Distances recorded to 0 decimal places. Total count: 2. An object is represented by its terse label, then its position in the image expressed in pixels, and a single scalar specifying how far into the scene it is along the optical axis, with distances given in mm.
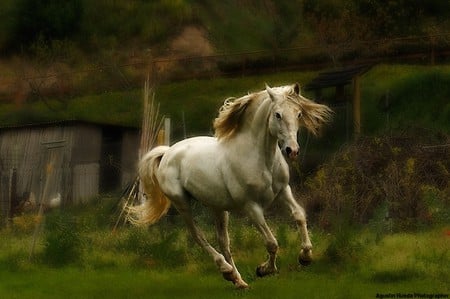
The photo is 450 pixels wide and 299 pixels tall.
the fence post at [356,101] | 23822
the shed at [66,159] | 23422
